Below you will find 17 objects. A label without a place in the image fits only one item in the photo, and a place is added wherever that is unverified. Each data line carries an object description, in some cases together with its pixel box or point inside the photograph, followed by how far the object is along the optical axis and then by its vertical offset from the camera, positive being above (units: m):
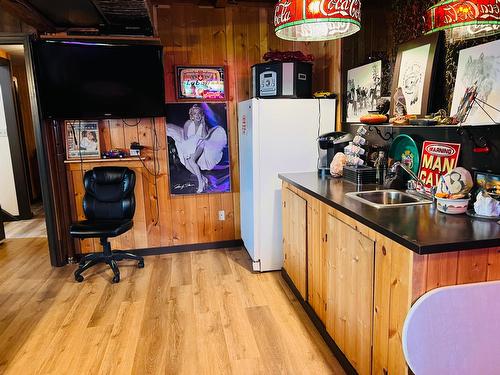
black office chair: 3.37 -0.67
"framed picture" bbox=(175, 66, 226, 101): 3.55 +0.40
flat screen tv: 3.19 +0.42
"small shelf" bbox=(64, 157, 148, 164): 3.50 -0.31
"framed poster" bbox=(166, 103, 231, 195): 3.61 -0.23
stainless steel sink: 2.05 -0.45
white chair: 1.32 -0.77
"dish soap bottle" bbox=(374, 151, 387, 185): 2.47 -0.32
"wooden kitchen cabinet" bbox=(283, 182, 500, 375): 1.36 -0.72
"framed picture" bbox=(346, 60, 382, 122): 2.66 +0.23
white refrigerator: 3.02 -0.24
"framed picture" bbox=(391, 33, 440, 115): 2.11 +0.26
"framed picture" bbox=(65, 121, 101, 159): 3.49 -0.11
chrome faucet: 2.01 -0.34
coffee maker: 2.92 -0.21
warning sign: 1.94 -0.23
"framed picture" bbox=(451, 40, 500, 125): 1.69 +0.18
